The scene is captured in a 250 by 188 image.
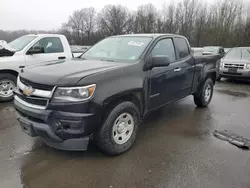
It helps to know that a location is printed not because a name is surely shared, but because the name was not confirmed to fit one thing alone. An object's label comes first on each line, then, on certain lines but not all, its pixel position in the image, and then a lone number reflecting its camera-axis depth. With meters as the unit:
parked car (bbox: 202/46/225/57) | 16.20
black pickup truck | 2.86
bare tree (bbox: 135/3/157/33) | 50.50
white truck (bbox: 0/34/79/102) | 6.08
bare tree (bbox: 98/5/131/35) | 58.97
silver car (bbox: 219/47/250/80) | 10.09
